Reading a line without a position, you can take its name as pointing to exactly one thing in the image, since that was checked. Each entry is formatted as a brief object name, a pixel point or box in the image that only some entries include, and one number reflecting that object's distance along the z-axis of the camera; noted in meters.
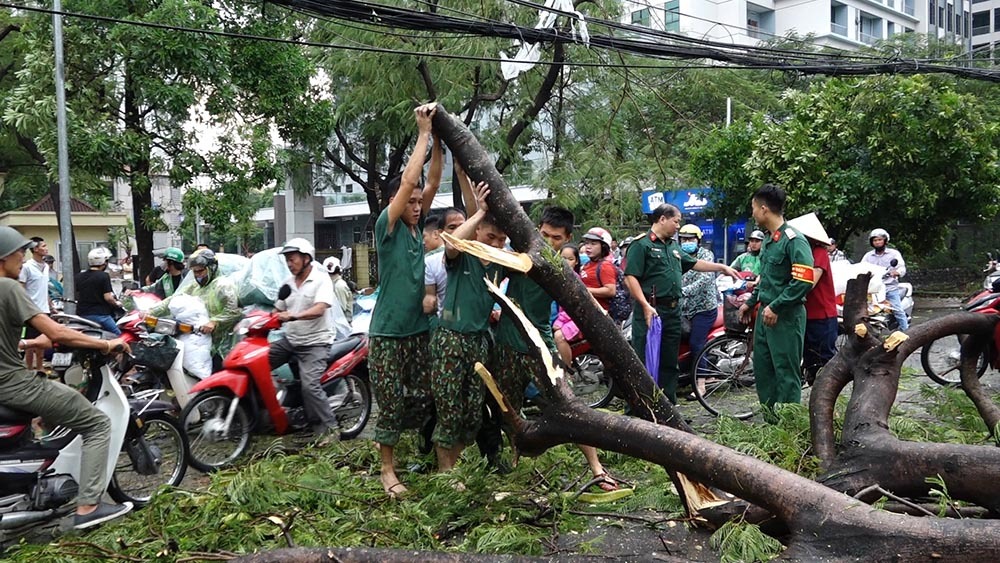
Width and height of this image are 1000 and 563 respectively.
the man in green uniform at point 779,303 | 5.47
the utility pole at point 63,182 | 10.47
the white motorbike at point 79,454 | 4.12
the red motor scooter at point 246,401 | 5.71
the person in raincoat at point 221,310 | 7.05
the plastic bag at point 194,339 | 6.66
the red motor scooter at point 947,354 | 6.67
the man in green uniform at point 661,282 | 6.41
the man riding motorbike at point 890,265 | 10.19
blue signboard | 18.70
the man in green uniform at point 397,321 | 4.57
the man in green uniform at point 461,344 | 4.51
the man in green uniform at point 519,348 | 4.57
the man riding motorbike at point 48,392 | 4.05
